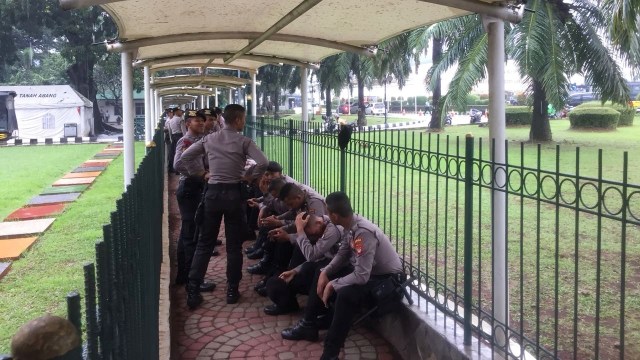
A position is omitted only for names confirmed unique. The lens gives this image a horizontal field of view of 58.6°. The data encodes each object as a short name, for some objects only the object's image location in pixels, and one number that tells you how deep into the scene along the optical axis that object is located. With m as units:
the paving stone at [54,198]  11.20
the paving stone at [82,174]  15.36
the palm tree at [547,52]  13.16
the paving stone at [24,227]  8.43
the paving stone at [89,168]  16.95
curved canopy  4.27
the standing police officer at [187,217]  5.50
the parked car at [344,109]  63.25
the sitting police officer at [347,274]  3.83
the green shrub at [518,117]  31.03
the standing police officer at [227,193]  4.95
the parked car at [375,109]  70.16
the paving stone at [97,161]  19.35
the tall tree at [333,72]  23.45
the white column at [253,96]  11.07
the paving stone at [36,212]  9.70
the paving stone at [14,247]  7.20
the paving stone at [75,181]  14.00
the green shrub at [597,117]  26.23
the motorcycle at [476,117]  40.18
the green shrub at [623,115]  28.54
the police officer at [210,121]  6.99
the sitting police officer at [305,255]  4.41
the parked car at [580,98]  51.16
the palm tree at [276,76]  35.31
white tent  33.34
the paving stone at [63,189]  12.55
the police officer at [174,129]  11.89
